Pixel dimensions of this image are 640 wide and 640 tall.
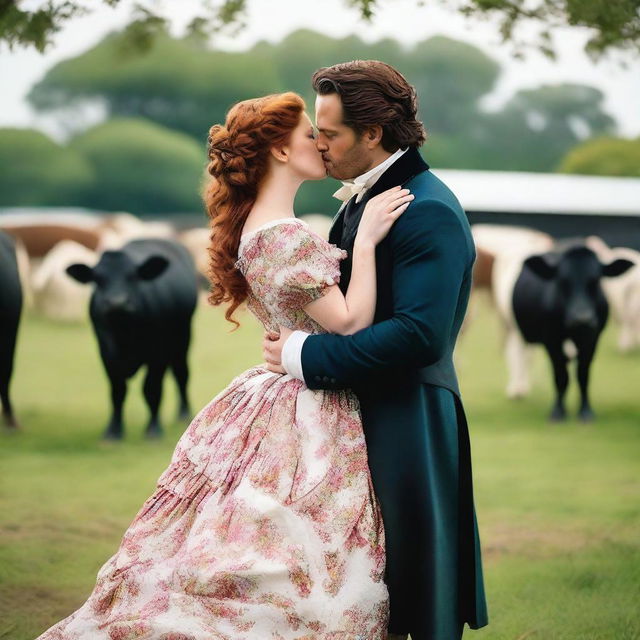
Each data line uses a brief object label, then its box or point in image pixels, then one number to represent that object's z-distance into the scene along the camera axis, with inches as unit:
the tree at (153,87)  1509.6
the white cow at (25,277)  569.8
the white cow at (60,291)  584.4
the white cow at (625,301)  456.8
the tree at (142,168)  1371.8
